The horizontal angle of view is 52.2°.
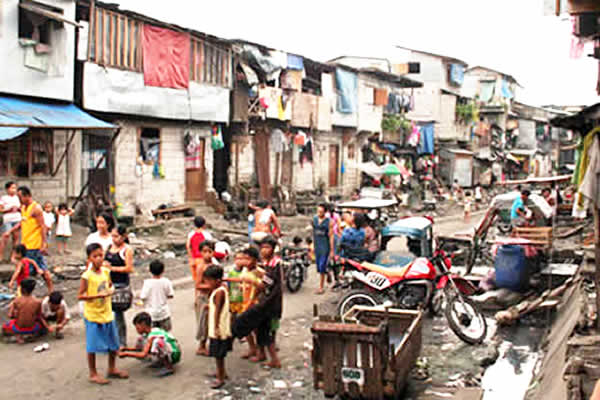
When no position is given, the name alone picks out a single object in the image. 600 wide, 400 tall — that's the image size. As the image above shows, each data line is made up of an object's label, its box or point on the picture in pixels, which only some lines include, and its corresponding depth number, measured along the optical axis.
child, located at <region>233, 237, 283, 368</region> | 6.93
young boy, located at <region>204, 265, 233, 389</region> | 6.59
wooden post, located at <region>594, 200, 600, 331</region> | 7.81
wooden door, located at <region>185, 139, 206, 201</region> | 20.97
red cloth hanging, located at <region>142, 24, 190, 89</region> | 18.23
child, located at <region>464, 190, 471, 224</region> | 25.98
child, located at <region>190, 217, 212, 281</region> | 8.82
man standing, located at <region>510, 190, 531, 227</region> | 15.12
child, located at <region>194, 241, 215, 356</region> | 7.56
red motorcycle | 8.54
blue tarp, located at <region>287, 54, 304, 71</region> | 25.00
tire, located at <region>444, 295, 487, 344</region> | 8.43
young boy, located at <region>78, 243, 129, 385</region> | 6.62
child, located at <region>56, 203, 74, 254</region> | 14.14
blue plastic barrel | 10.95
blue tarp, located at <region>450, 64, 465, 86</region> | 44.69
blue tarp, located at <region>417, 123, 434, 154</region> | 38.68
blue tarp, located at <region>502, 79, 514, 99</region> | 53.28
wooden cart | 5.81
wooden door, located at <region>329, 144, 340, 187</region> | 30.28
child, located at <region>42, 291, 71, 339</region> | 8.28
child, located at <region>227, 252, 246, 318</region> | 7.23
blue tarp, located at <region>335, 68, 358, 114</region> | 29.06
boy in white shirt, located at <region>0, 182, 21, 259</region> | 12.05
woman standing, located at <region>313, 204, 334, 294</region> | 11.55
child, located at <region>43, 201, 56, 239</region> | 13.87
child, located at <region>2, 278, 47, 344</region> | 8.06
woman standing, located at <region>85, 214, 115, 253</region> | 7.65
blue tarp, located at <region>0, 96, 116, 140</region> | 12.47
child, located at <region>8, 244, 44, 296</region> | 9.01
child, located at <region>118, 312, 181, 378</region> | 7.02
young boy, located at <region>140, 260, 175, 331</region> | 7.31
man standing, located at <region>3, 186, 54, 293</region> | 10.07
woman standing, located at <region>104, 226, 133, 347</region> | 7.31
